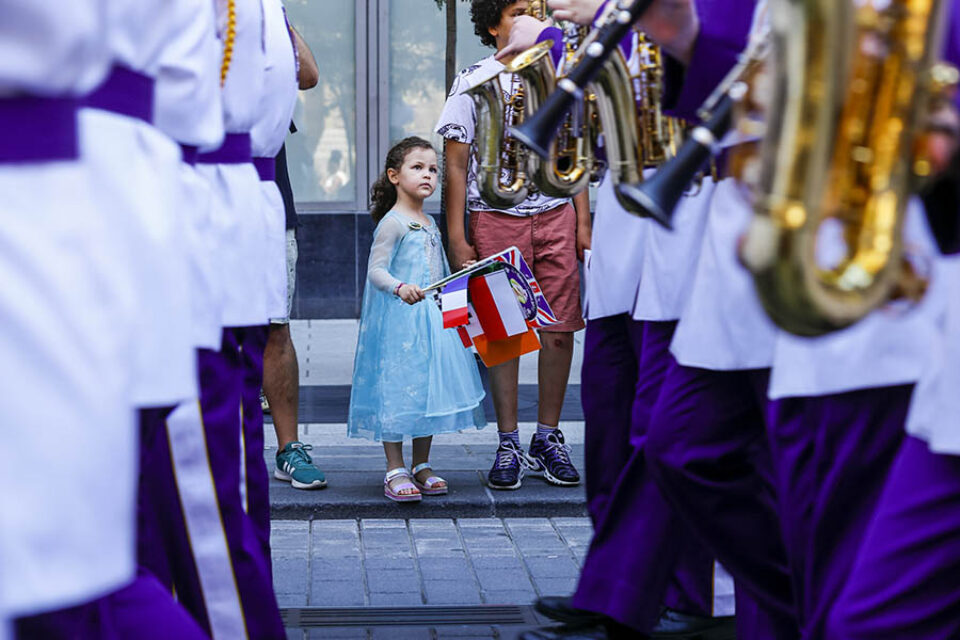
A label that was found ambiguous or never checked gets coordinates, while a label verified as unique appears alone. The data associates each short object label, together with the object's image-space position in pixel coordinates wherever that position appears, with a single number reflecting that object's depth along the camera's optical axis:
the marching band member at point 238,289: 5.29
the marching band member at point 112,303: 2.69
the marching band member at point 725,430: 5.27
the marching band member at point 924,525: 3.32
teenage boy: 10.00
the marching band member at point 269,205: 5.99
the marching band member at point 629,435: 6.16
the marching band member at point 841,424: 3.99
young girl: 9.32
